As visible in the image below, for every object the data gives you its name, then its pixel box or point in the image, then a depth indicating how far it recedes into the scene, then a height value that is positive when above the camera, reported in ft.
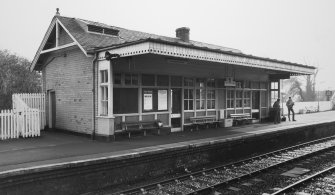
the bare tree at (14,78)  67.97 +4.90
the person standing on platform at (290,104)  65.44 -1.34
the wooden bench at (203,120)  48.06 -3.59
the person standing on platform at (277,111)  59.17 -2.68
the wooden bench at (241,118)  55.55 -3.76
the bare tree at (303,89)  180.75 +5.67
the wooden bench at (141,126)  38.41 -3.62
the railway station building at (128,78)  36.87 +2.93
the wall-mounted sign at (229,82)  50.97 +2.65
